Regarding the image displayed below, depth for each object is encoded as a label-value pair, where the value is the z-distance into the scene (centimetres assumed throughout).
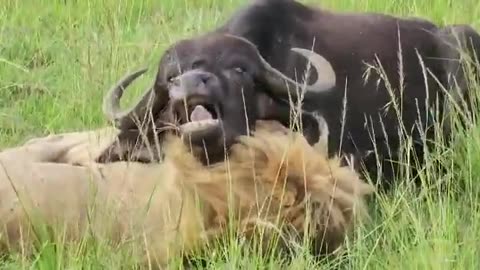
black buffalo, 906
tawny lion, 747
